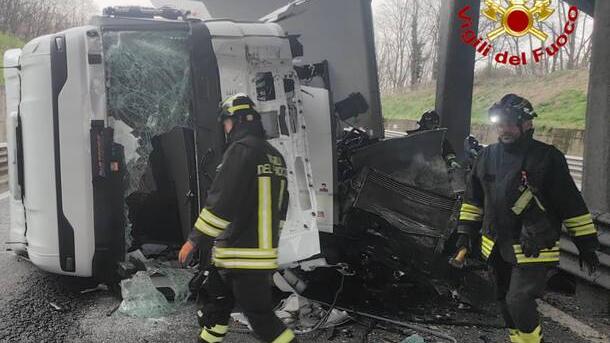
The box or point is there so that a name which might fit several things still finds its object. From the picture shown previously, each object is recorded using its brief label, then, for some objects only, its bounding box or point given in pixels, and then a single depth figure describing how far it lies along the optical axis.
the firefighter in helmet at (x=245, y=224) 2.47
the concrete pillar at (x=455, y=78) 7.25
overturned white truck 3.12
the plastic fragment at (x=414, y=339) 2.92
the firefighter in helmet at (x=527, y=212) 2.65
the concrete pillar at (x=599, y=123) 3.98
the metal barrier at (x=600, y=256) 3.56
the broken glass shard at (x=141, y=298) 3.39
